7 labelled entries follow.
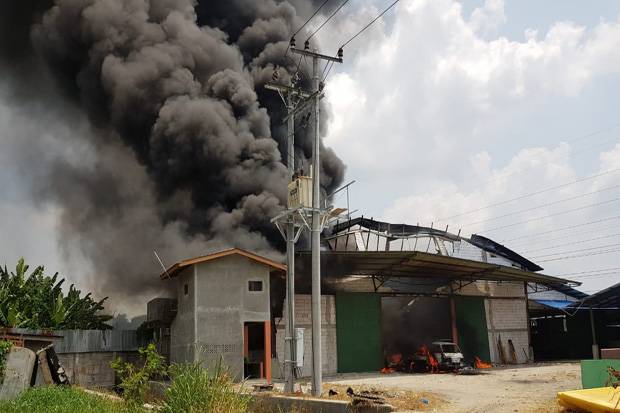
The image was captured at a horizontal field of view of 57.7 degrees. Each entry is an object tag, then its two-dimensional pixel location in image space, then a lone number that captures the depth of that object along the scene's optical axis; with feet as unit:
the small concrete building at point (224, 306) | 75.92
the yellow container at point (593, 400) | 34.24
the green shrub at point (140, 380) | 38.06
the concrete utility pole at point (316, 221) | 52.90
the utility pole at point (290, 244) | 56.13
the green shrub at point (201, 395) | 29.37
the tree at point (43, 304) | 90.48
